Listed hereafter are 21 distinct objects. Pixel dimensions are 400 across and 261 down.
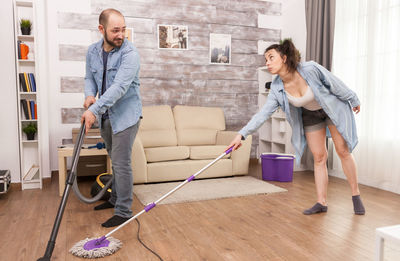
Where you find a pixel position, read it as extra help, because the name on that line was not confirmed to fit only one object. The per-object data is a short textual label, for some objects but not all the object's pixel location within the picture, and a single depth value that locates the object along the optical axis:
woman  2.25
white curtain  3.18
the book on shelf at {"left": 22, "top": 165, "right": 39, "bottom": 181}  3.39
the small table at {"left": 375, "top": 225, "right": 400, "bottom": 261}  1.03
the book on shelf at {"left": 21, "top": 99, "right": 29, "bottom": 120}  3.38
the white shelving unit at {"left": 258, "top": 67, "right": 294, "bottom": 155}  4.37
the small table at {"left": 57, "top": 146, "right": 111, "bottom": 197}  3.06
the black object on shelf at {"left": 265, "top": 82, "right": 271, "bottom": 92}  4.52
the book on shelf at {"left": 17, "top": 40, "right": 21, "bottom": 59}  3.32
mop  1.75
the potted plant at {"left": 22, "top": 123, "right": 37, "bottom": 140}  3.40
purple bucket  3.67
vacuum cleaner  1.66
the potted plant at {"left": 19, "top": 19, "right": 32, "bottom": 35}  3.36
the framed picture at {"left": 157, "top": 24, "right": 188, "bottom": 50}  4.44
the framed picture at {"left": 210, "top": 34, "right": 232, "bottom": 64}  4.70
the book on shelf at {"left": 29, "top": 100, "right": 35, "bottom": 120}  3.40
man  2.06
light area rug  2.96
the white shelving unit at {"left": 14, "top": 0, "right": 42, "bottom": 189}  3.33
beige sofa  3.55
